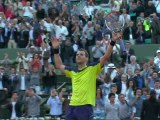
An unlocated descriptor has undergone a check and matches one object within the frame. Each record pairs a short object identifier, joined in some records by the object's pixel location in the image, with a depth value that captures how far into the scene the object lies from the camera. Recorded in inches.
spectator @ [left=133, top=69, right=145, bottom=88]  853.8
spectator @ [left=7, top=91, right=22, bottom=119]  840.9
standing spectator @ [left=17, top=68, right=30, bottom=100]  904.9
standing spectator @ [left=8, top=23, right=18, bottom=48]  1028.5
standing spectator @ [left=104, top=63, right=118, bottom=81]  880.3
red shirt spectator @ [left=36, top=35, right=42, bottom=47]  1007.6
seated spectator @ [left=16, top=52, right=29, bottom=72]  953.9
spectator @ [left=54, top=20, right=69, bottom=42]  1013.8
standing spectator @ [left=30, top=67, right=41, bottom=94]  916.6
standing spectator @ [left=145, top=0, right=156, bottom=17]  1055.9
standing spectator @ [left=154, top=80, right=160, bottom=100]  804.0
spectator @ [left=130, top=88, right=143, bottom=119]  802.2
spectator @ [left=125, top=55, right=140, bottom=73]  908.2
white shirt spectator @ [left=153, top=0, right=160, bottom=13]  1080.2
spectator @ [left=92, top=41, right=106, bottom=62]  952.7
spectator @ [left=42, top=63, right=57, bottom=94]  927.0
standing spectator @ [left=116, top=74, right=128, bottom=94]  838.5
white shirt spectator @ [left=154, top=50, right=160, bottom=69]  906.6
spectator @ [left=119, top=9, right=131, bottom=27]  994.2
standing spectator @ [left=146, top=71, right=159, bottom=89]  837.8
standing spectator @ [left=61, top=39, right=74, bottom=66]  981.2
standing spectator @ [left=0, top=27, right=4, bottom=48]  1032.2
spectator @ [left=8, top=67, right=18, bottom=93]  904.3
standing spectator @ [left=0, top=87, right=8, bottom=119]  882.1
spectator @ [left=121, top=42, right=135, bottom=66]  947.3
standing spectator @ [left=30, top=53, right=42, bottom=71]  938.1
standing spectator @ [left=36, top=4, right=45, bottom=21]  1069.8
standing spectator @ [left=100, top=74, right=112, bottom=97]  840.3
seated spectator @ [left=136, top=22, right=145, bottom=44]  1012.5
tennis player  437.4
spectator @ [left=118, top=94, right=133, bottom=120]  775.1
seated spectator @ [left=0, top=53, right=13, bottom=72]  972.6
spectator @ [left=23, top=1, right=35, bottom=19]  1076.5
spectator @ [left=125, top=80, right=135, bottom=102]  817.5
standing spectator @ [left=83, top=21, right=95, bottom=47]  1005.2
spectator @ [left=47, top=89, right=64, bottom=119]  829.2
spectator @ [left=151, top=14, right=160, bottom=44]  1016.2
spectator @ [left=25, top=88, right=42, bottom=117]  842.7
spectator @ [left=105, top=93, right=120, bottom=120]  760.3
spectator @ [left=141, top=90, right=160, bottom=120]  744.3
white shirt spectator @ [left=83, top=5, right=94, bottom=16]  1069.1
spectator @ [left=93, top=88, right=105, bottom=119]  797.9
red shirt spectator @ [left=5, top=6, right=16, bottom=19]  1075.3
